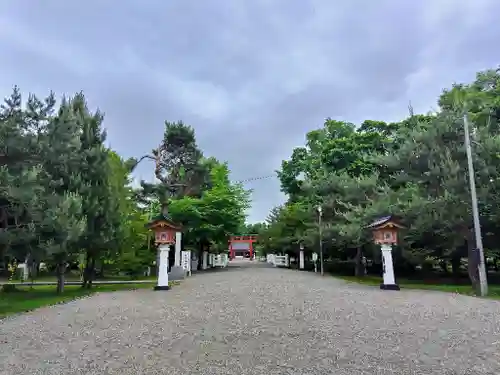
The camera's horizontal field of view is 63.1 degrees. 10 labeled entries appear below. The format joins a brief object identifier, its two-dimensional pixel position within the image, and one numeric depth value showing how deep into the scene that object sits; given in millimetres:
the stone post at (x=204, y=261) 28319
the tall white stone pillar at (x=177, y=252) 18891
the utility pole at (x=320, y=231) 21109
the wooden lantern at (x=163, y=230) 13867
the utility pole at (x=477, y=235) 11125
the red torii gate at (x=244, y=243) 68688
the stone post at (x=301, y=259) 28172
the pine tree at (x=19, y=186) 9508
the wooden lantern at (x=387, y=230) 13302
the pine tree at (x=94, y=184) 13859
